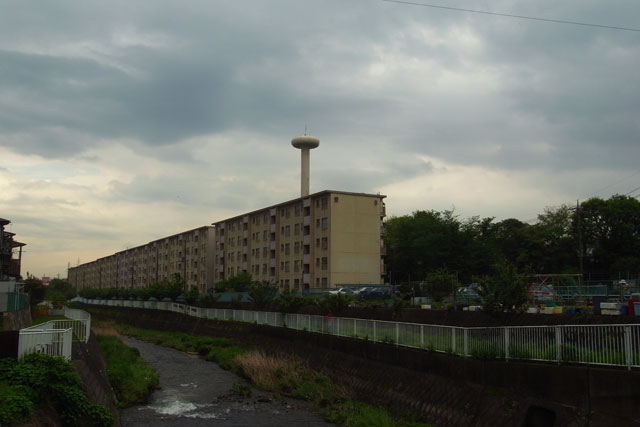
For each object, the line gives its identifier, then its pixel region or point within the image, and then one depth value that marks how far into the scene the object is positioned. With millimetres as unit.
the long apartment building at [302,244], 68750
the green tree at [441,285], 46250
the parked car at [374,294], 55938
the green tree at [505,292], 20609
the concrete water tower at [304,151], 89344
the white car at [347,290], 57531
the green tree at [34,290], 59416
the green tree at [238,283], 72562
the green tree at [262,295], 48500
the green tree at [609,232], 73812
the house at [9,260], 81125
